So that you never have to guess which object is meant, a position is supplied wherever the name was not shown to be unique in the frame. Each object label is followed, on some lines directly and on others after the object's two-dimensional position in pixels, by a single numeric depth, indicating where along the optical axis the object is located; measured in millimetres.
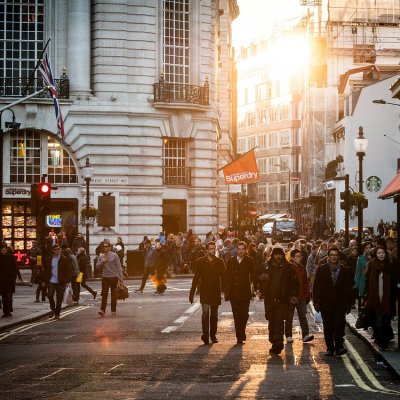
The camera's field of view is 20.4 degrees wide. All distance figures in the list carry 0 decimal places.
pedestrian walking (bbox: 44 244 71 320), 26422
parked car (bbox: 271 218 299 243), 83650
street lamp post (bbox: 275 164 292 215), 135875
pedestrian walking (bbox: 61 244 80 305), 30488
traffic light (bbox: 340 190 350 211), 32375
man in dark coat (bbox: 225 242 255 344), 19938
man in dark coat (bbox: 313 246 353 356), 17906
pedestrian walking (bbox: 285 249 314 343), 19656
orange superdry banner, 51781
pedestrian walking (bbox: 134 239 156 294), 36250
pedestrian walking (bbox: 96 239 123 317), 26688
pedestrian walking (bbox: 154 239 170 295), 35719
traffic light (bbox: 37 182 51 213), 28281
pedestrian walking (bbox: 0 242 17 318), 26469
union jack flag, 33650
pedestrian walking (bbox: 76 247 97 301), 33938
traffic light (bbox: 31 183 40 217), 28266
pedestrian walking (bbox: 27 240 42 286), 39369
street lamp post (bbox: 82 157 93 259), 45253
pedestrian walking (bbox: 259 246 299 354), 18688
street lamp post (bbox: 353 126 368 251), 31658
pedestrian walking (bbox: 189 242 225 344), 19984
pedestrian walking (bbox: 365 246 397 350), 18266
